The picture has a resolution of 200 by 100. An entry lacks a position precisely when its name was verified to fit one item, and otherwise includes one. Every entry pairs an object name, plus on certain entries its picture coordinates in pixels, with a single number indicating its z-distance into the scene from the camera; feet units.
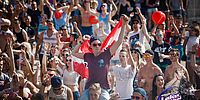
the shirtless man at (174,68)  53.87
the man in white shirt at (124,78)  51.38
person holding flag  49.56
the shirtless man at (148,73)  51.70
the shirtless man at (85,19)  73.98
